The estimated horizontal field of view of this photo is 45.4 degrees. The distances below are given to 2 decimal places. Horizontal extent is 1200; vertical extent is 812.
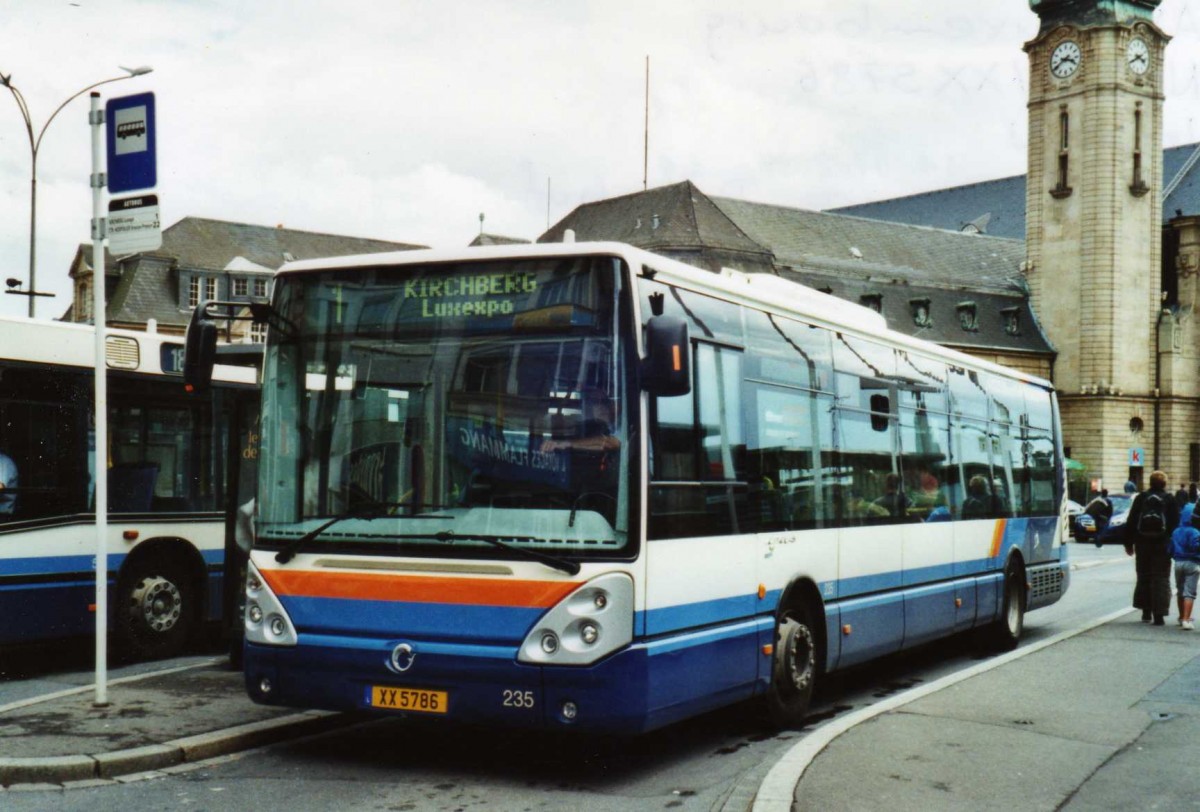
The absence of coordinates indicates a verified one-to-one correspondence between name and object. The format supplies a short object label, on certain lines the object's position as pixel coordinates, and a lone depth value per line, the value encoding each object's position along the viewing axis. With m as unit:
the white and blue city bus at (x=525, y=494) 7.21
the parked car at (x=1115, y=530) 41.12
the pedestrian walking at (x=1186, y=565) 15.62
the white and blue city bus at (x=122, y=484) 10.91
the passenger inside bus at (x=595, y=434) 7.27
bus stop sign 9.51
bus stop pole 9.09
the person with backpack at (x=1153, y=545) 15.92
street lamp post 28.73
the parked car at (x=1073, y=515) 47.54
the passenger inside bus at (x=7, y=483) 10.72
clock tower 73.94
